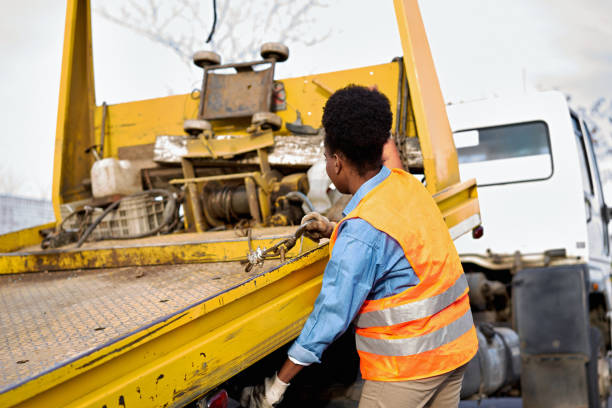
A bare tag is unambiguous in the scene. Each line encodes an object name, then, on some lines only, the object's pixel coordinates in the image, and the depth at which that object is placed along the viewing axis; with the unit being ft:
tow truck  3.83
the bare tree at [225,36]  41.91
